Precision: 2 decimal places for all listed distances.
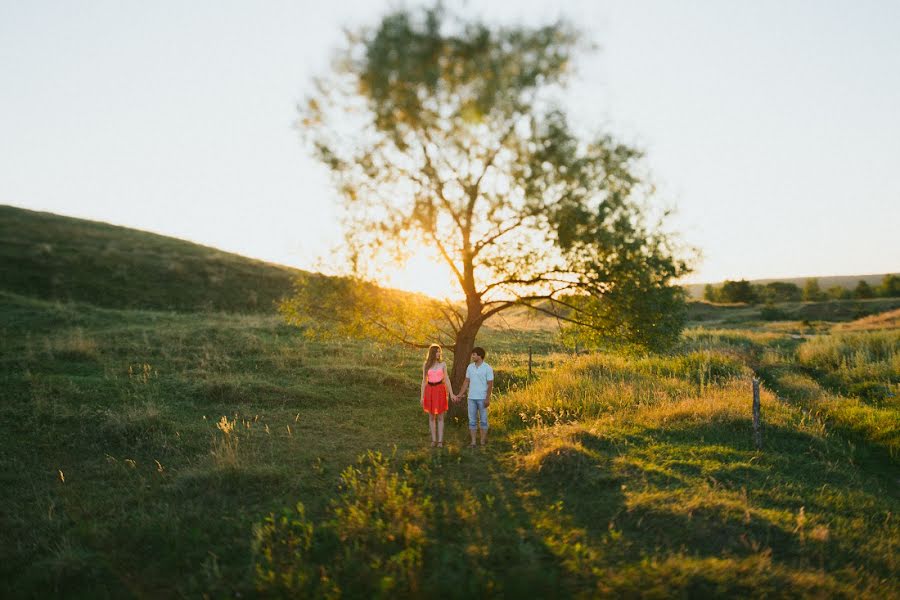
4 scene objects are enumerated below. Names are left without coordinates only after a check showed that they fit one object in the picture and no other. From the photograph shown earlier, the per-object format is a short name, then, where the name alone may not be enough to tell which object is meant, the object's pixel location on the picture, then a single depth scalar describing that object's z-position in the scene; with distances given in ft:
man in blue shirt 39.14
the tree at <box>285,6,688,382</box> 38.40
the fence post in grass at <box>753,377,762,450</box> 35.70
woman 38.11
